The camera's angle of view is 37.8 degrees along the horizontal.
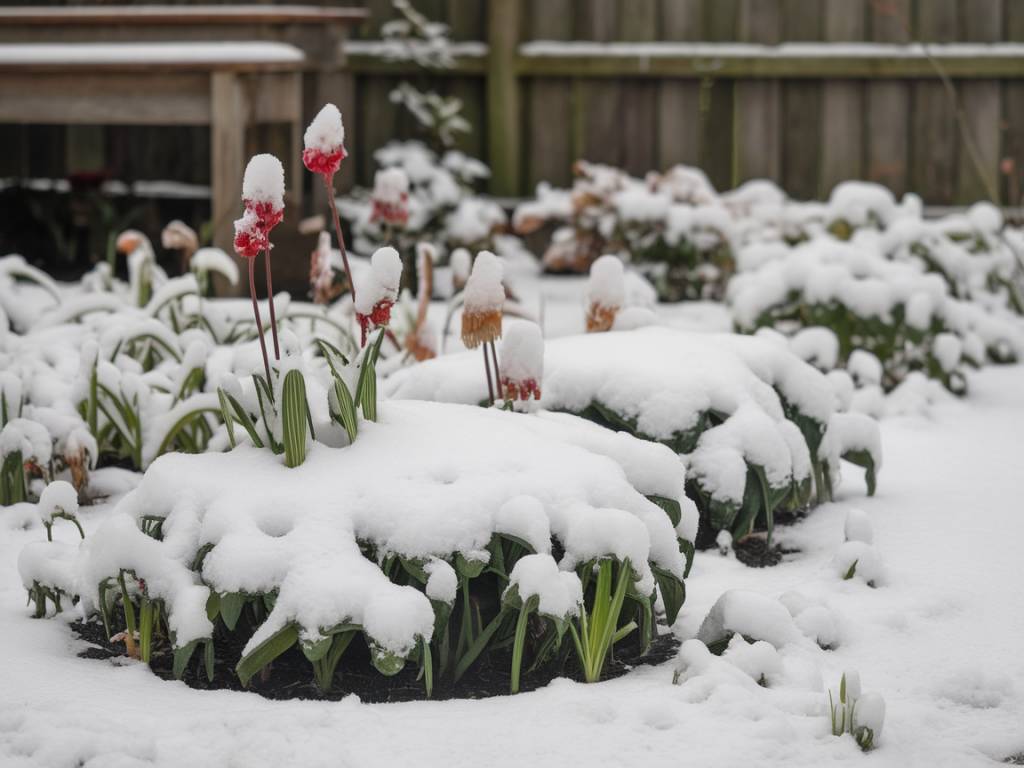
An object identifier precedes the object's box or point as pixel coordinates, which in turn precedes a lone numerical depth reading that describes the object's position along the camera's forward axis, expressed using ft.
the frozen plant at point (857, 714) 7.18
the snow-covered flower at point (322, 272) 12.21
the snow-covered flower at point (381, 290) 8.63
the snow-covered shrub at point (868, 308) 15.88
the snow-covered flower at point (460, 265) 13.32
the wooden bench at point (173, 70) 19.69
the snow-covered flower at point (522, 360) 9.35
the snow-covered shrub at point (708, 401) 10.26
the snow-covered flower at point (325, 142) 8.66
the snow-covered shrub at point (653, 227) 21.17
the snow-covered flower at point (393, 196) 14.16
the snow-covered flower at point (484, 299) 9.38
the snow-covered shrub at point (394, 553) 7.71
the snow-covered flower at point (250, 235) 8.46
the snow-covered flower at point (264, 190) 8.39
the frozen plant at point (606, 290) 11.53
